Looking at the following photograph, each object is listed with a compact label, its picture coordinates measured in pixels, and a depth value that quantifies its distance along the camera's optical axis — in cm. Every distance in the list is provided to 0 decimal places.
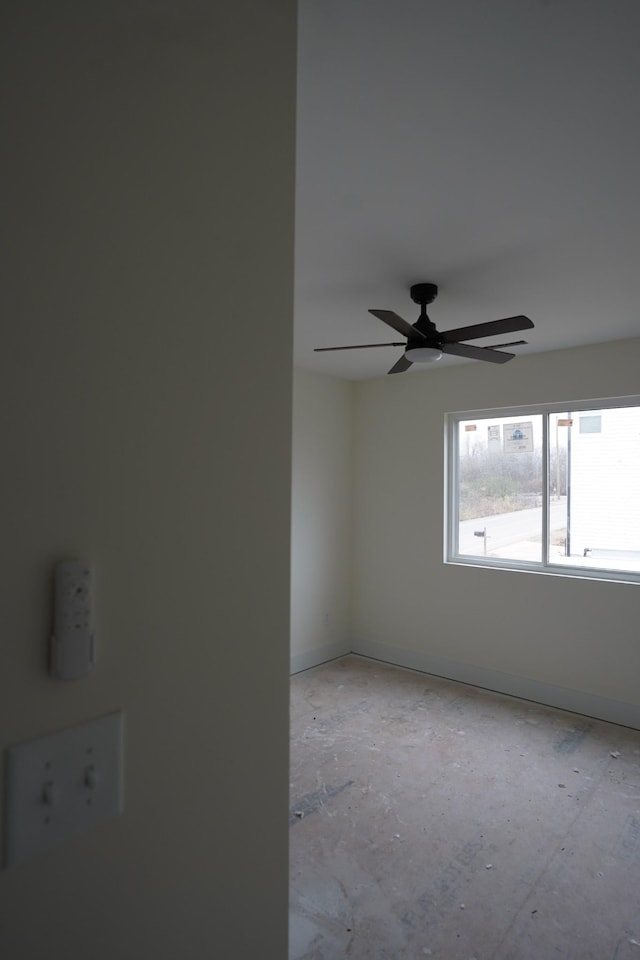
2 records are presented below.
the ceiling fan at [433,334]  245
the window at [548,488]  379
